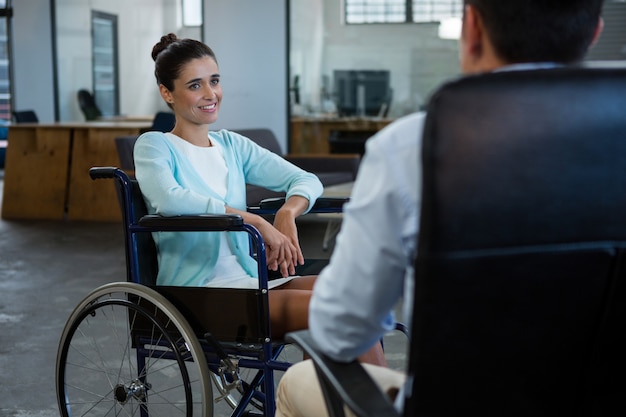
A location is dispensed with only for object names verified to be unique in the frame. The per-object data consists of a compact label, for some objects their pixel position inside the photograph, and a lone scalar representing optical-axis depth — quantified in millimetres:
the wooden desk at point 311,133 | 7930
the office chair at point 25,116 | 8594
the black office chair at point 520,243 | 914
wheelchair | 1859
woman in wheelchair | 1967
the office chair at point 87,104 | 9453
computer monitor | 7703
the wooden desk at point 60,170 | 7035
